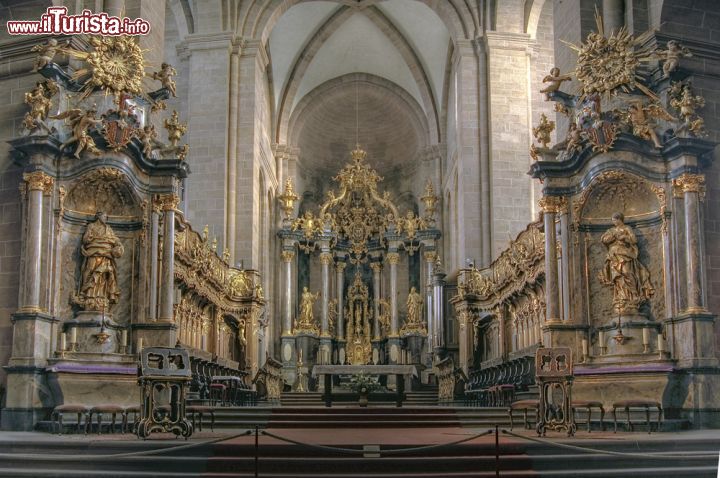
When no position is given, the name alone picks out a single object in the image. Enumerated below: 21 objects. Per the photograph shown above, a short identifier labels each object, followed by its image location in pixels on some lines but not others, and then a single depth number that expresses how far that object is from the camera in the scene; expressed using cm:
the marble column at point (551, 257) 1555
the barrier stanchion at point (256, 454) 918
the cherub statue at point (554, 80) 1596
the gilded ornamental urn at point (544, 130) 1627
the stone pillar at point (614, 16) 1617
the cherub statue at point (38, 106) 1410
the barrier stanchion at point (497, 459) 913
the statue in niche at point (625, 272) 1478
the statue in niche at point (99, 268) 1477
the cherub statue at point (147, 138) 1547
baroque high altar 3294
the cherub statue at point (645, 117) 1467
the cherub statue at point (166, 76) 1608
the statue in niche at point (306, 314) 3288
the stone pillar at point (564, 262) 1531
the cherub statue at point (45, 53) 1434
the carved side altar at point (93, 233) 1373
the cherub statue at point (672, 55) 1465
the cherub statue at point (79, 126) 1445
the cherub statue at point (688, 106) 1425
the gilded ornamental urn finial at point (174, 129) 1642
